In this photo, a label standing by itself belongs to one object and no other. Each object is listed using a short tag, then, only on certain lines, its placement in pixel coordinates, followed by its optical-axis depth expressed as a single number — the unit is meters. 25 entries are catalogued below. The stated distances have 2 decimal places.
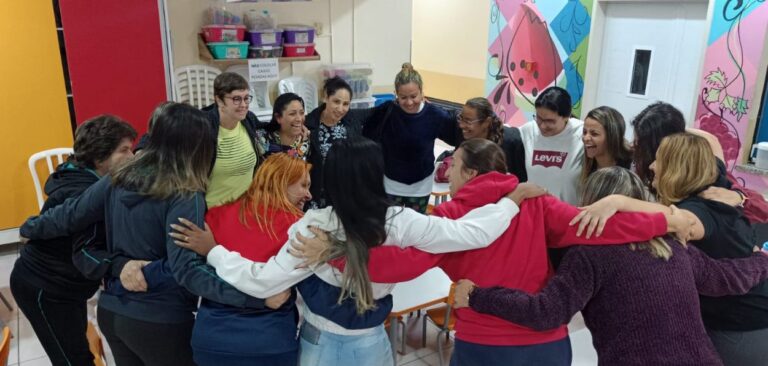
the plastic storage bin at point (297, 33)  5.06
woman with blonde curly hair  1.82
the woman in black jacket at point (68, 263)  2.12
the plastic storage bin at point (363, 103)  5.48
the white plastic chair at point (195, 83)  4.83
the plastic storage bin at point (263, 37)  4.88
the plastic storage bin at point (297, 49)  5.09
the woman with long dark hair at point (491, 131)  3.13
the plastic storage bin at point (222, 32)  4.71
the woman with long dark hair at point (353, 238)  1.54
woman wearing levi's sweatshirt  2.93
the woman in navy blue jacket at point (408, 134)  3.52
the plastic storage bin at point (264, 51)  4.95
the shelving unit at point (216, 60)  4.80
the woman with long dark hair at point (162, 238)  1.73
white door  5.07
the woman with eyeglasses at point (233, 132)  2.95
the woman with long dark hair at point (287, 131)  3.33
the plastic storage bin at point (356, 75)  5.44
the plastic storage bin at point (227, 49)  4.73
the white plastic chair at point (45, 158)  4.25
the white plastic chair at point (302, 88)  5.23
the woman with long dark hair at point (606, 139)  2.70
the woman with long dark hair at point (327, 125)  3.37
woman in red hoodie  1.62
